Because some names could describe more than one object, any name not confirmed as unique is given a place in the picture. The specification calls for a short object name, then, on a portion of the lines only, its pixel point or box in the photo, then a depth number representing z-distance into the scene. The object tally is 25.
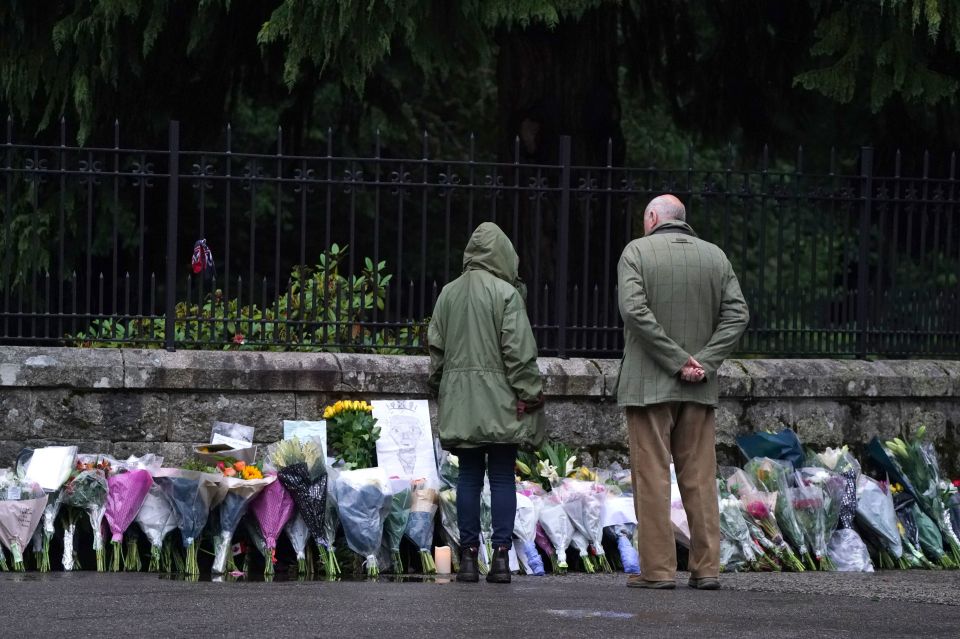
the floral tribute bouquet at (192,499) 14.55
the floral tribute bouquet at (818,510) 16.16
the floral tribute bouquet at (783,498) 16.11
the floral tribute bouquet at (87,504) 14.78
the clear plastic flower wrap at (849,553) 16.31
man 13.89
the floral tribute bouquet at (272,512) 14.77
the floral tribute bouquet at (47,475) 14.71
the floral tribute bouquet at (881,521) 16.55
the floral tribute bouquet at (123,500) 14.71
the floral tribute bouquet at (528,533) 15.32
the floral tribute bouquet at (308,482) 14.77
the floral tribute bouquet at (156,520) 14.83
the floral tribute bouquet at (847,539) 16.31
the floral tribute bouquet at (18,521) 14.46
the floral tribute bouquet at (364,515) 14.84
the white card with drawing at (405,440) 16.61
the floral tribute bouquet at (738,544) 15.84
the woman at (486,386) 14.25
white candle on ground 15.21
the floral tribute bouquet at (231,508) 14.68
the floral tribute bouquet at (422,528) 15.26
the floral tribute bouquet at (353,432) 16.50
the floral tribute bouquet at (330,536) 14.80
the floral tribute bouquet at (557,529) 15.41
